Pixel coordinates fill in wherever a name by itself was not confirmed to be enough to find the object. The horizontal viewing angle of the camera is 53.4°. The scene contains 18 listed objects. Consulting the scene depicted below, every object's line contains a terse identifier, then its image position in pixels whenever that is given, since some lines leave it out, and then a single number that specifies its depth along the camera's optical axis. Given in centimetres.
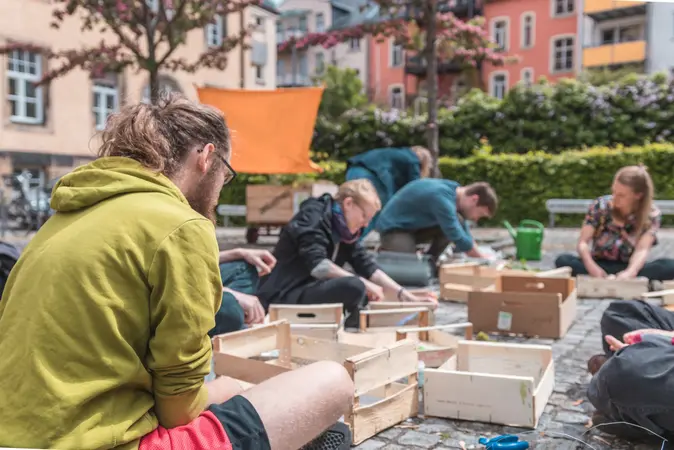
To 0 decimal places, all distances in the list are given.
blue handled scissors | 232
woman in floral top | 518
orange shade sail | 837
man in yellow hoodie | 137
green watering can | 758
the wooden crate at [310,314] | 364
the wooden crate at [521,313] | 409
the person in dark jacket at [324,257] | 407
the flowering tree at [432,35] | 745
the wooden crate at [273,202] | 968
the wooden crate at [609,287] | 522
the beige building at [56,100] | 1042
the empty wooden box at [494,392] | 259
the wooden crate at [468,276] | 523
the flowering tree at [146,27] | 800
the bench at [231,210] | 1255
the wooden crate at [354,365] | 250
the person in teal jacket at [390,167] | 748
